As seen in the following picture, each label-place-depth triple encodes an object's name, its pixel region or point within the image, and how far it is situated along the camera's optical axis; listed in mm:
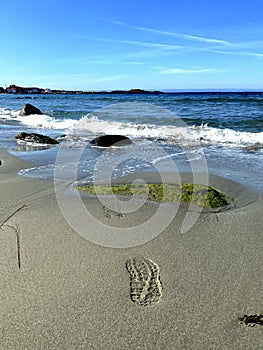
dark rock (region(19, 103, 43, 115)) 19875
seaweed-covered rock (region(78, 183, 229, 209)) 3900
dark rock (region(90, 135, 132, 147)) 8609
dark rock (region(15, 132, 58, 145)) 9109
